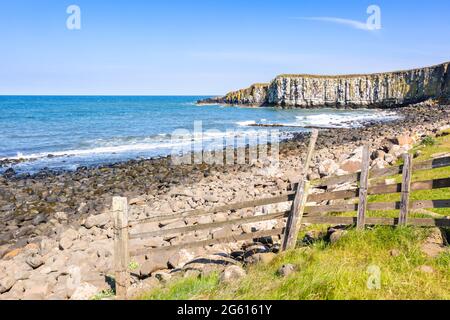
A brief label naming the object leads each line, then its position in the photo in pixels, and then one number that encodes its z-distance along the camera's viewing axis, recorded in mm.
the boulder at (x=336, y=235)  7113
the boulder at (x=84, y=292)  7141
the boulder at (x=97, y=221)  12261
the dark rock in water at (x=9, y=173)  21441
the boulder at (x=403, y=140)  19922
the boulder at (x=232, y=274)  6100
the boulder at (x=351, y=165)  15134
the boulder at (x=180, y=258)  8406
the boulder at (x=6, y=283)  8016
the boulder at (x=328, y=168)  16250
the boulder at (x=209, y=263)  7422
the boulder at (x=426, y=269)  5595
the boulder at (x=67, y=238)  10455
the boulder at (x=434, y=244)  6154
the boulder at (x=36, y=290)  7703
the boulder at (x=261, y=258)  7156
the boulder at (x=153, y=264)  8172
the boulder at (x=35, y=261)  9211
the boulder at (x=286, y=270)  5923
